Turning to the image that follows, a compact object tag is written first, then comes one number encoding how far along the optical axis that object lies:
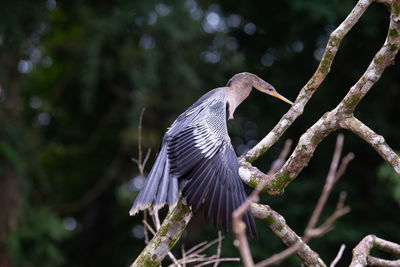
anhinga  4.43
